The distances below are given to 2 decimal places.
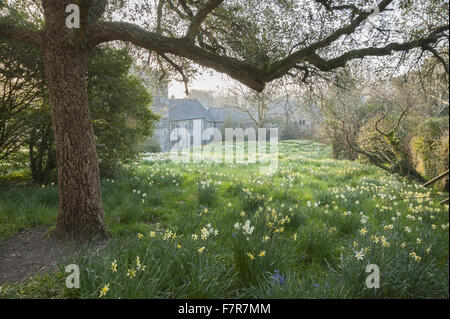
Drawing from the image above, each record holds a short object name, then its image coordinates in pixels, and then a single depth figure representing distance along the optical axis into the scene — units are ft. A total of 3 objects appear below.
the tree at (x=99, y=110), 19.19
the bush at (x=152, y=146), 78.79
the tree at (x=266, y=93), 19.80
